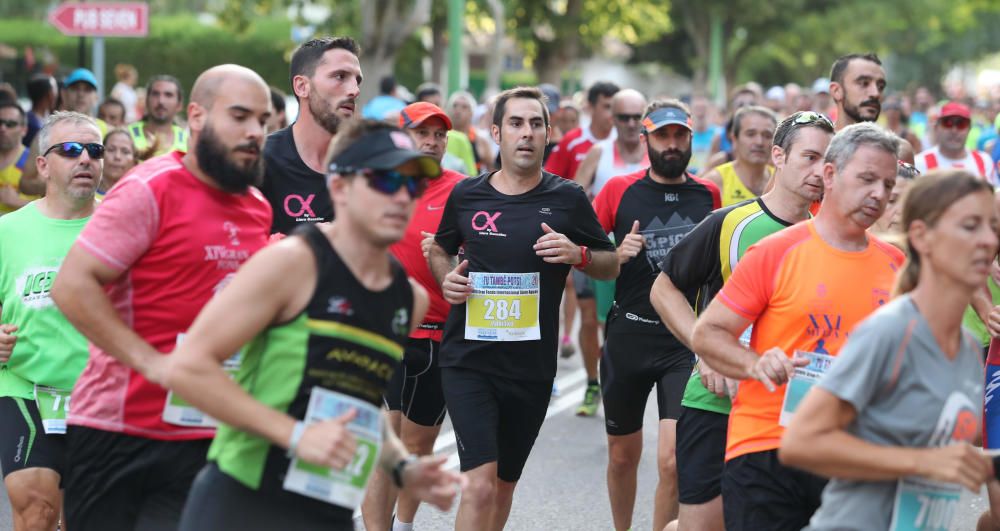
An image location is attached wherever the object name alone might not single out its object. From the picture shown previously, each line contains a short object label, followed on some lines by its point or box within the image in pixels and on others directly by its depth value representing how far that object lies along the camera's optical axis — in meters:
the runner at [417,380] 12.75
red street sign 29.37
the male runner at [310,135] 11.42
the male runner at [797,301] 8.86
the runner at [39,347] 10.42
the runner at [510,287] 11.99
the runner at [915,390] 6.70
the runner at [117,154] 17.44
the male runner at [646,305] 13.15
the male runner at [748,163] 17.36
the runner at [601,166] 20.24
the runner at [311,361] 6.76
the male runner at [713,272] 10.24
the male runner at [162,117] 21.64
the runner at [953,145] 22.99
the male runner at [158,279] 8.17
